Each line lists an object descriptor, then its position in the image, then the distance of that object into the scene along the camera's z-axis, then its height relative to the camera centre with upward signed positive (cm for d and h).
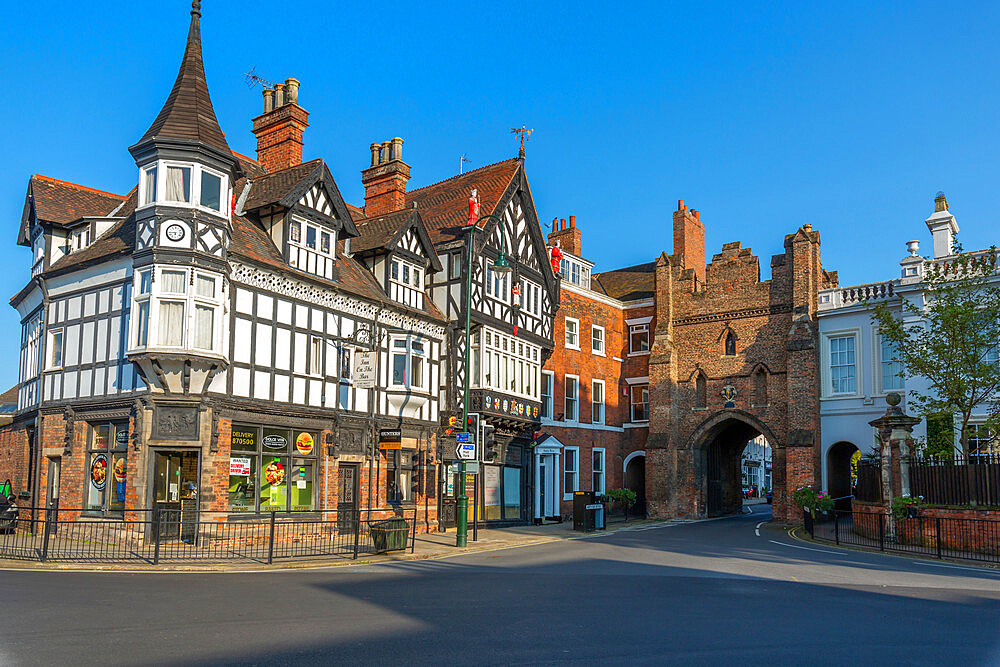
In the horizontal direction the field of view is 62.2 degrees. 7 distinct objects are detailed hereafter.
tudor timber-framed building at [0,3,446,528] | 2119 +258
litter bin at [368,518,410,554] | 2044 -255
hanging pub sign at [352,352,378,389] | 2556 +182
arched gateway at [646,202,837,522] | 3731 +325
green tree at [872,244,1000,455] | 2595 +315
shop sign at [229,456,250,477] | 2228 -100
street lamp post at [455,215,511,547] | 2294 -189
